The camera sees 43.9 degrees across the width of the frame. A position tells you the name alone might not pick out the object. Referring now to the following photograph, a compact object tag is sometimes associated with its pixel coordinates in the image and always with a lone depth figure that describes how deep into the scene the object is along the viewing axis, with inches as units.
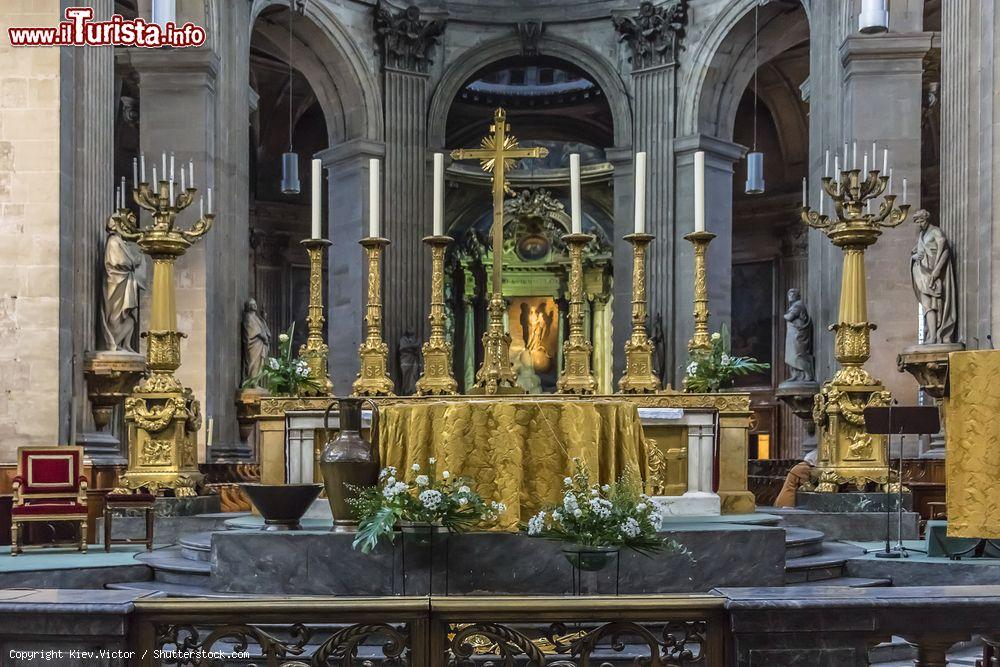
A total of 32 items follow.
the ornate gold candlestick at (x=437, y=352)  402.3
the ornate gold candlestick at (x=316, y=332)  413.4
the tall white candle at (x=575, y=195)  381.4
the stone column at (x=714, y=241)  850.8
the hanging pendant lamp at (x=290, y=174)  852.6
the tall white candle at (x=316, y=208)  400.4
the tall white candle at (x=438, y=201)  394.3
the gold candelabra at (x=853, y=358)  430.9
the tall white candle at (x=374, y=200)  388.8
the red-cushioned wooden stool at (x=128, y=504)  388.5
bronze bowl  303.1
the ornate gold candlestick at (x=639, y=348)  400.5
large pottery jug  285.6
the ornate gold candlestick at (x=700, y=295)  397.4
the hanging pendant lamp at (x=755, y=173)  871.7
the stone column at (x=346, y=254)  856.3
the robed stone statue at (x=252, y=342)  691.4
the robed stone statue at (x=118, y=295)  496.1
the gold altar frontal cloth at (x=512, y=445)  293.3
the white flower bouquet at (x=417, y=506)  259.4
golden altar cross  384.8
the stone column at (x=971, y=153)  470.9
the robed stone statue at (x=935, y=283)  516.7
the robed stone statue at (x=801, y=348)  693.3
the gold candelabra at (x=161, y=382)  445.4
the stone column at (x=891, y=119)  629.6
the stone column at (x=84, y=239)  473.1
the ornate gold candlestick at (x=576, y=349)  395.2
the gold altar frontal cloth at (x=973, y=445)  270.8
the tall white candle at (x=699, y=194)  387.1
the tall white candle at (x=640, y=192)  394.0
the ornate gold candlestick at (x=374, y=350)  404.5
